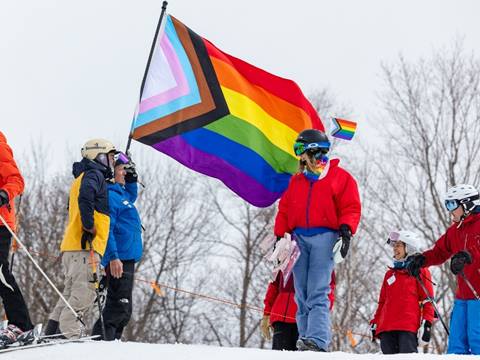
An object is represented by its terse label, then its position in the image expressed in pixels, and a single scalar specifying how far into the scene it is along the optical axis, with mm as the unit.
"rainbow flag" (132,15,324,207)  22219
